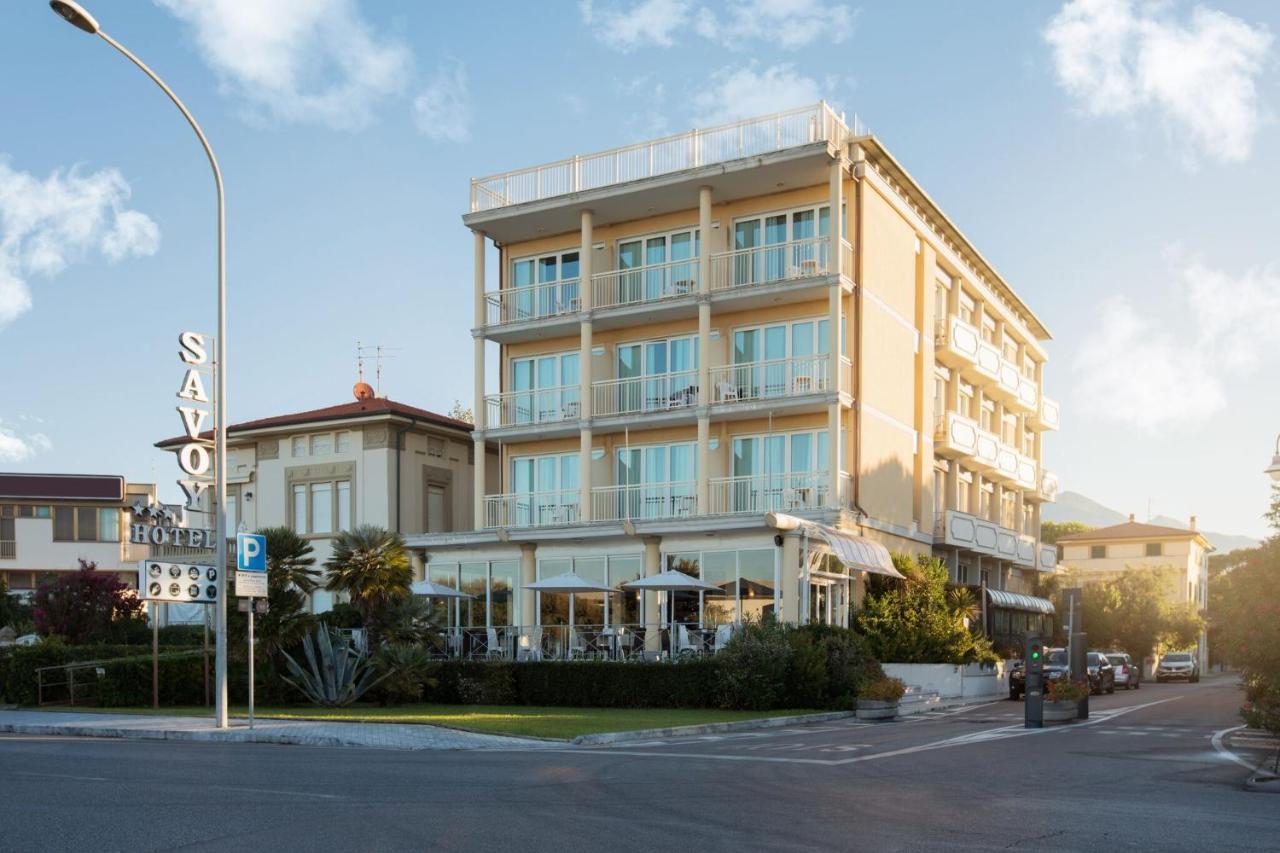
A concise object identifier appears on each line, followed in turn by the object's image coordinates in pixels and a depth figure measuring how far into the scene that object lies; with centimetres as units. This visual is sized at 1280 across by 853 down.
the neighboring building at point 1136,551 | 8962
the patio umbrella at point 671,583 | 3053
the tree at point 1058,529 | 10125
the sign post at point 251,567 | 2086
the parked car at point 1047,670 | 3731
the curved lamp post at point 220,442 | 2116
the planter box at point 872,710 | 2708
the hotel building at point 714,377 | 3397
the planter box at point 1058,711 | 2581
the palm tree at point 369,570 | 2836
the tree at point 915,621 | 3356
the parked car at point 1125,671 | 4928
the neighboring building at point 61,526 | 6275
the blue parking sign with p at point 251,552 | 2123
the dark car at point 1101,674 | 4307
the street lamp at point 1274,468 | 1806
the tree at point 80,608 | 4384
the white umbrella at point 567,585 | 3181
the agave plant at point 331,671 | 2691
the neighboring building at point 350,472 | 4162
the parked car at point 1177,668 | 6388
